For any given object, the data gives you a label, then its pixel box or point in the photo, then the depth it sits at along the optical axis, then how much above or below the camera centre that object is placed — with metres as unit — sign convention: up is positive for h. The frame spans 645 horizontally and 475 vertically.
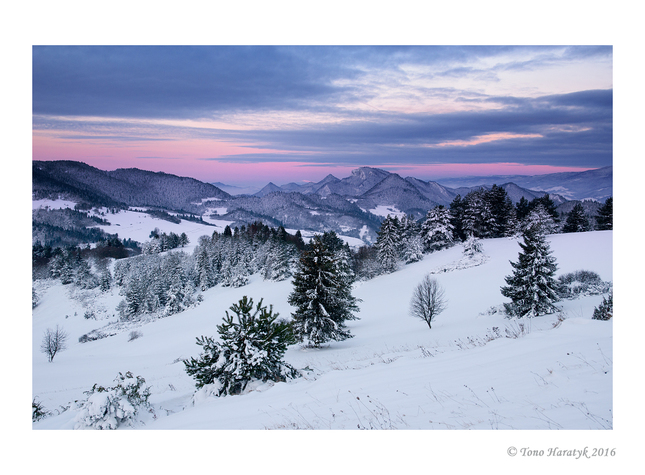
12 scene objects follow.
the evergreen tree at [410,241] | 48.69 -0.57
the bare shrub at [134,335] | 33.91 -11.65
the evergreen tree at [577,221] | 47.16 +2.74
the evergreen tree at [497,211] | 48.50 +4.61
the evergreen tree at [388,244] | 48.76 -1.15
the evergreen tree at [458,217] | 50.93 +3.63
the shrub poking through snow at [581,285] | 17.83 -3.17
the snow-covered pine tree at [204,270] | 59.31 -6.98
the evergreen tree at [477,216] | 48.03 +3.64
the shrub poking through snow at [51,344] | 27.91 -11.19
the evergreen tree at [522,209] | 49.67 +5.18
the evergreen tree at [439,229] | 49.56 +1.49
